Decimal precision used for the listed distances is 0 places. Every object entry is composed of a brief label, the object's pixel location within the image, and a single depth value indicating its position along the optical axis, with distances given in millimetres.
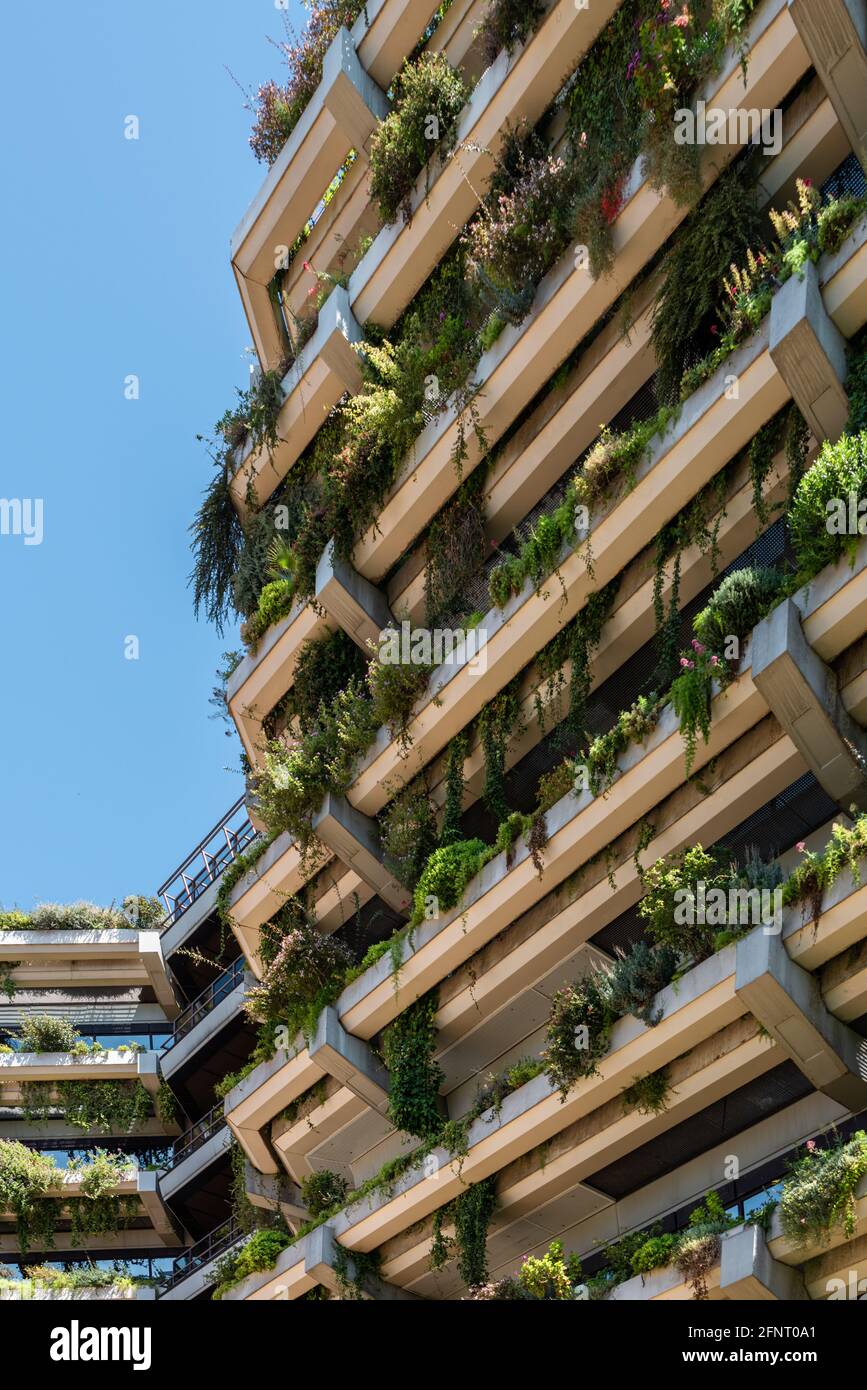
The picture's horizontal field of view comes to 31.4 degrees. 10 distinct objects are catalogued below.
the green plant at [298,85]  26750
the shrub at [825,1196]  14836
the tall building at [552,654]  16578
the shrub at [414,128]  23641
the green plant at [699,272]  18500
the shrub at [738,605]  16828
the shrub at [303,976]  24344
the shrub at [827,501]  15727
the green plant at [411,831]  23078
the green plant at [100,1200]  38125
